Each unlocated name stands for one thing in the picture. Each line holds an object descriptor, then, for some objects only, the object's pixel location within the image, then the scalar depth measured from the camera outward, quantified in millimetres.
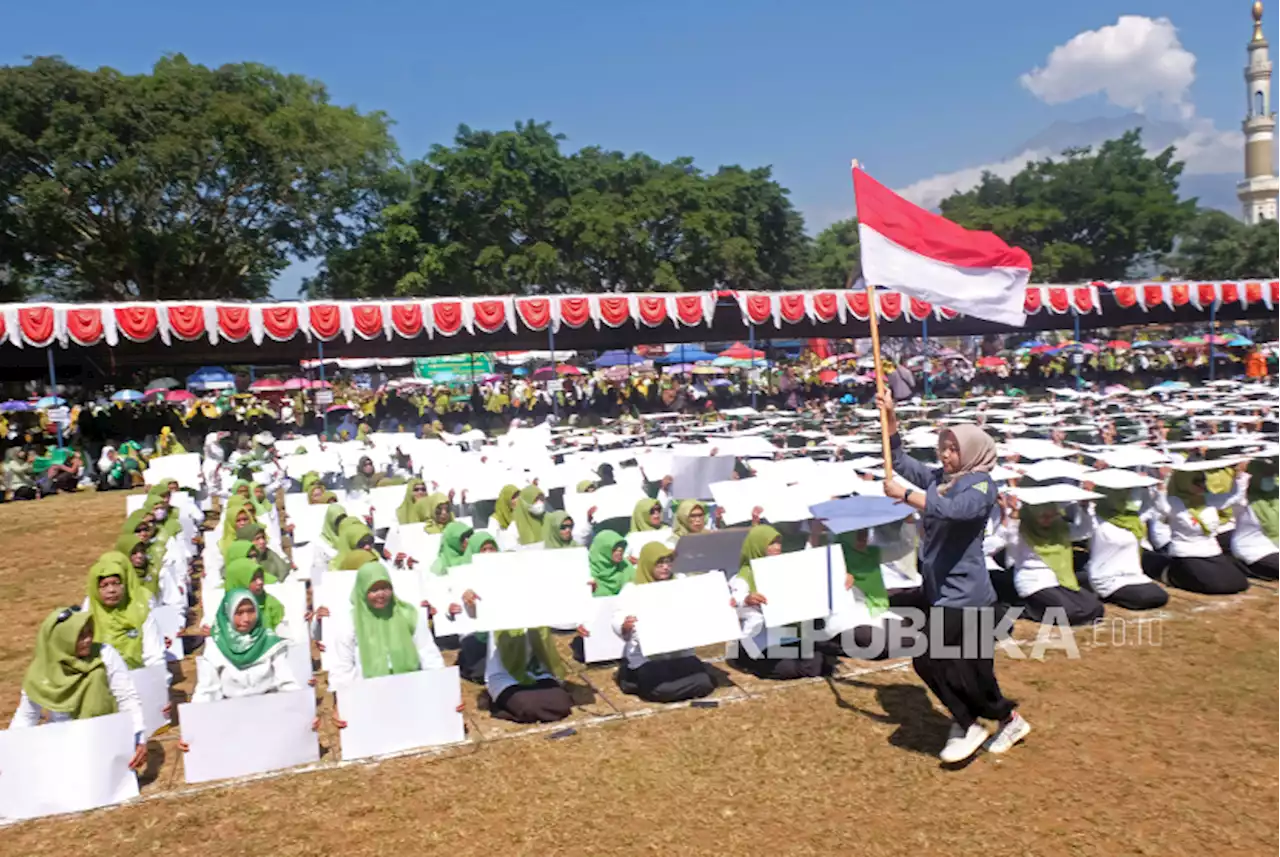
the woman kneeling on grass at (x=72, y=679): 4504
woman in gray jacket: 4020
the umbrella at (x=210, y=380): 28172
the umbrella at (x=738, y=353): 27891
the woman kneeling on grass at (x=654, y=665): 5543
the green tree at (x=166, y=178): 26172
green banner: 38750
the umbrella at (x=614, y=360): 29338
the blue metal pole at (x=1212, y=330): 24938
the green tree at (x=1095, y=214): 42438
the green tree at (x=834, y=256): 46388
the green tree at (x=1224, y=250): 42094
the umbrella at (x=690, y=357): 29275
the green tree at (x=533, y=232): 33312
